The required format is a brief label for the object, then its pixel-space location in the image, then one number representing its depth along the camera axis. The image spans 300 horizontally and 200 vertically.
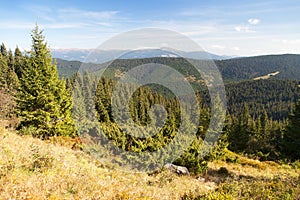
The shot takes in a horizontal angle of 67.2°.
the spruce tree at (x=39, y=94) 20.20
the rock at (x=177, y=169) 13.45
